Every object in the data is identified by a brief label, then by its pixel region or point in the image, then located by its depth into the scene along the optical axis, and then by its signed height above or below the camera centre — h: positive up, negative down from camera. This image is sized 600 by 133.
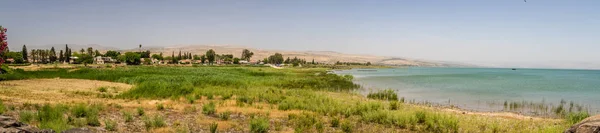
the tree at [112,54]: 171.35 -0.26
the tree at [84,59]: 136.75 -2.21
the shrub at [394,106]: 20.33 -2.69
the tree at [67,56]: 146.02 -1.24
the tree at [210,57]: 161.00 -0.95
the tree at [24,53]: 133.00 -0.25
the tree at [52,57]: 147.00 -1.72
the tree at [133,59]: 134.38 -1.91
